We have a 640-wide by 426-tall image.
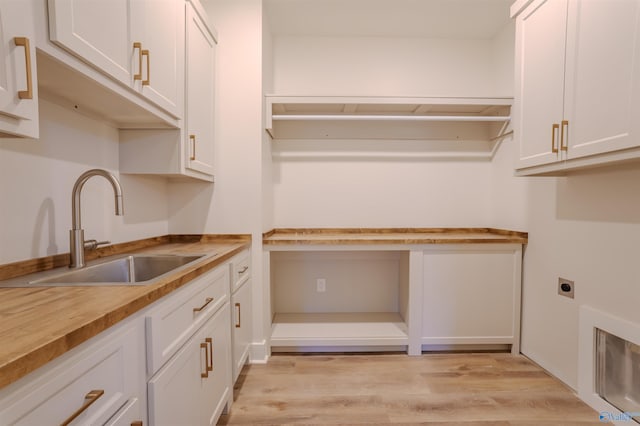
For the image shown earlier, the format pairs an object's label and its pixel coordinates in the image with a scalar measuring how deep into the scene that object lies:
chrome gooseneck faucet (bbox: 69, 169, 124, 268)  1.19
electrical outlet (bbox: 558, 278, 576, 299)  1.76
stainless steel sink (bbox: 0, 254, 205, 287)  1.20
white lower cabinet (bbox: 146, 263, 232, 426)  0.87
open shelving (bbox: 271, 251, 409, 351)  2.61
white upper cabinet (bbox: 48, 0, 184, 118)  0.86
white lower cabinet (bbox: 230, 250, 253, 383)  1.62
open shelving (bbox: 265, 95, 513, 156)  2.24
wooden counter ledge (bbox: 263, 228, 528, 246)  2.08
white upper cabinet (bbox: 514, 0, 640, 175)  1.19
